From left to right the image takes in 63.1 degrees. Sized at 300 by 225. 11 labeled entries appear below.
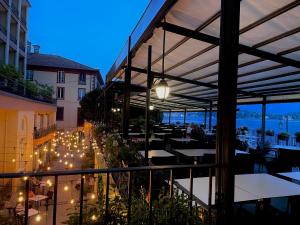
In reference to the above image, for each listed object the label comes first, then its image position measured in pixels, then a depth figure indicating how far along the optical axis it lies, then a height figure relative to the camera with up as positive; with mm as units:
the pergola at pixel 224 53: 2148 +1488
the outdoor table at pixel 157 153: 6086 -1009
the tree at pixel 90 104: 23906 +878
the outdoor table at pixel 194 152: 6238 -984
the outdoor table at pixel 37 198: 11406 -4112
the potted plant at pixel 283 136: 10412 -761
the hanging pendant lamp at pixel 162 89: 5223 +556
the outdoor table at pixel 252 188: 3139 -1018
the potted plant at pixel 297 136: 9312 -683
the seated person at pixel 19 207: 9901 -4090
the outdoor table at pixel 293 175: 4172 -1006
